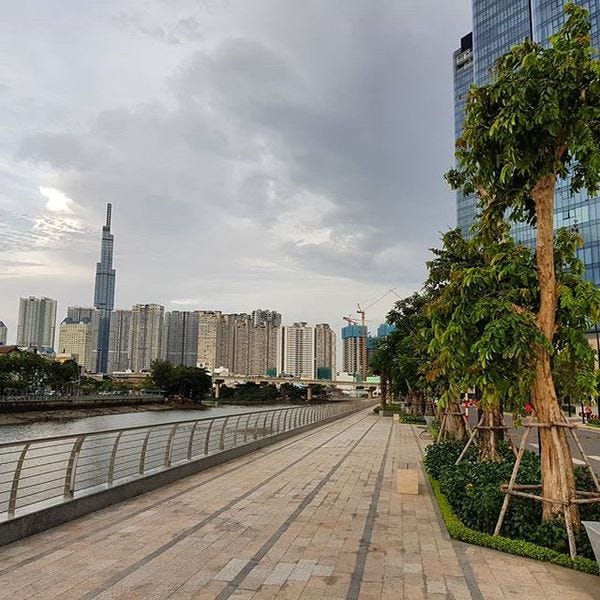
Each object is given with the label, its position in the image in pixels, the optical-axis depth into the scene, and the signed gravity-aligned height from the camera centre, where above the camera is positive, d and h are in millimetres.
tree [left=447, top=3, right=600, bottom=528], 6246 +2879
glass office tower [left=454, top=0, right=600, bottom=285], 56250 +50333
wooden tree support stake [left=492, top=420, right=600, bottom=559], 6098 -1379
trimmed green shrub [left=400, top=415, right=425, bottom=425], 31692 -2703
